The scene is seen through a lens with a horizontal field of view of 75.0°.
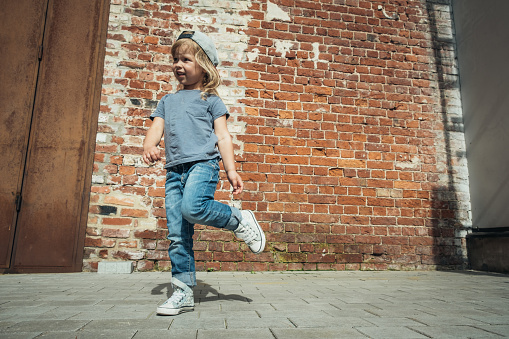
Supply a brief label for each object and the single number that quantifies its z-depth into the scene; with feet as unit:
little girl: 5.71
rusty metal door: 10.23
